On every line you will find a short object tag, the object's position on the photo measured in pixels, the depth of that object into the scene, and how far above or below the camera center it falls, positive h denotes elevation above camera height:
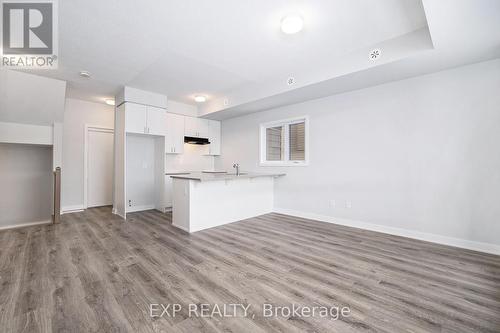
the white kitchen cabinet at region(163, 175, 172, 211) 5.28 -0.71
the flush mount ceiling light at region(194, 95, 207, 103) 5.24 +1.58
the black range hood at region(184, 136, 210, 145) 5.73 +0.63
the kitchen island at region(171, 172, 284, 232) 3.71 -0.65
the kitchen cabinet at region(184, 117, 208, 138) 5.83 +0.99
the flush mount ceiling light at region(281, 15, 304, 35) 2.42 +1.56
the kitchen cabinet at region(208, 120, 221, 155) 6.31 +0.80
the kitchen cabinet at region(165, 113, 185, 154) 5.45 +0.74
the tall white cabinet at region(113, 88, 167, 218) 4.64 +0.33
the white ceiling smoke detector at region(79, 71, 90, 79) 3.76 +1.52
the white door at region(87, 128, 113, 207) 5.58 -0.09
